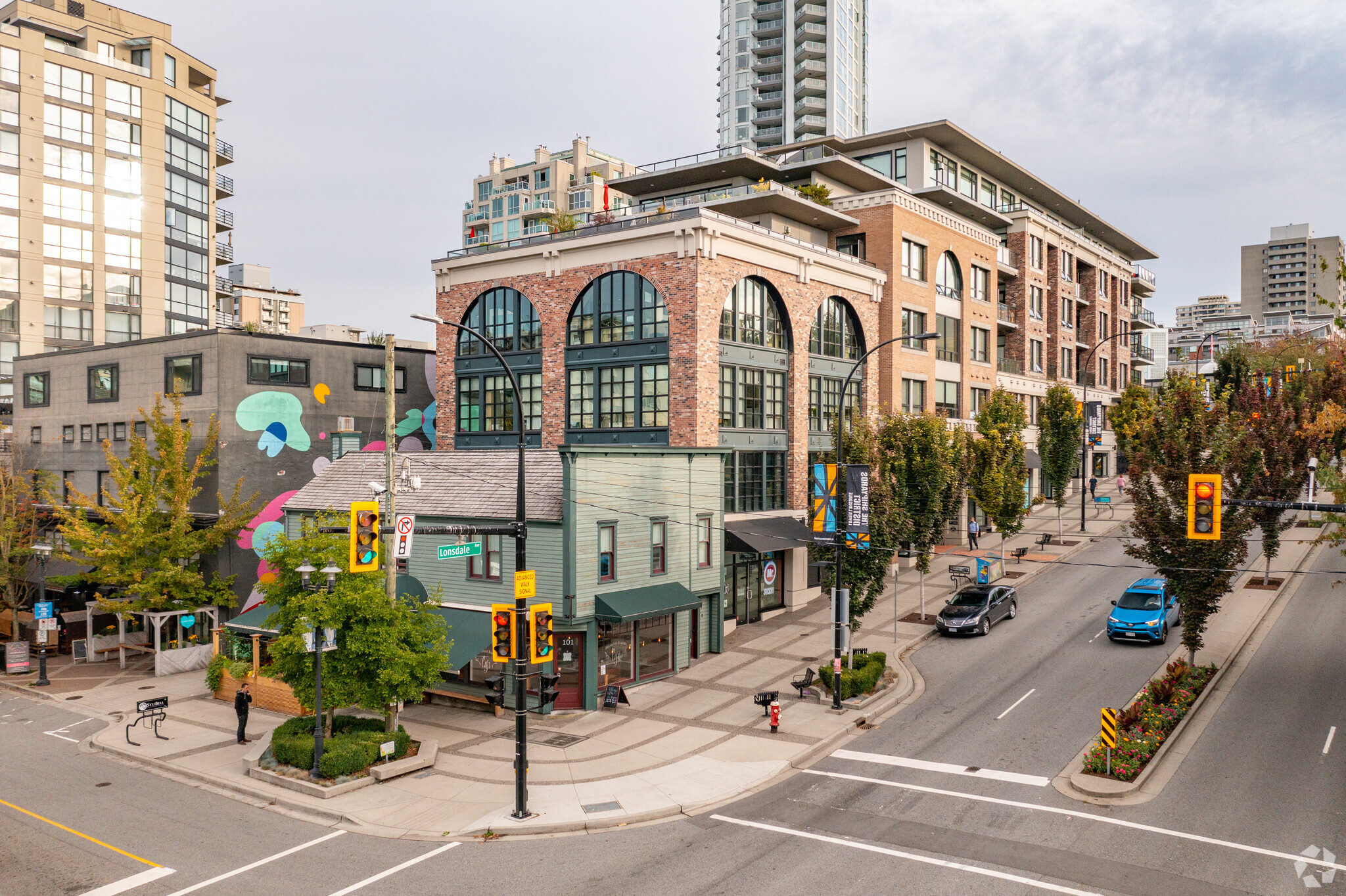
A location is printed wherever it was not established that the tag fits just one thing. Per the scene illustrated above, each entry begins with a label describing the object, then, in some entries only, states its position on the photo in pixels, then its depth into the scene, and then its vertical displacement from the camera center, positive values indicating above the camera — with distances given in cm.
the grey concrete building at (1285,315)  18338 +3245
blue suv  3098 -537
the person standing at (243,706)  2416 -682
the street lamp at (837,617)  2570 -473
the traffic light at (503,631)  1875 -367
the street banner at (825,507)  2689 -141
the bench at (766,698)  2453 -665
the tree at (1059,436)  4866 +152
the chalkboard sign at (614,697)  2639 -711
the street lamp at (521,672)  1812 -453
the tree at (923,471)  3241 -33
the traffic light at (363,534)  1767 -154
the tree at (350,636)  2098 -431
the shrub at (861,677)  2669 -656
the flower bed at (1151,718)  1980 -645
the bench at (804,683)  2739 -690
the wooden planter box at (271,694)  2761 -758
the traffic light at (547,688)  1916 -507
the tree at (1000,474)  4056 -55
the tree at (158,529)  3416 -292
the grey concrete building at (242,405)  3872 +247
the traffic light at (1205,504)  2000 -90
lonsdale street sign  1981 -212
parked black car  3337 -569
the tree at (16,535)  3731 -342
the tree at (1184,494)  2562 -90
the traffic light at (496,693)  2644 -705
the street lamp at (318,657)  2047 -470
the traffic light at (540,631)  1897 -369
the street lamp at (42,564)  3341 -420
